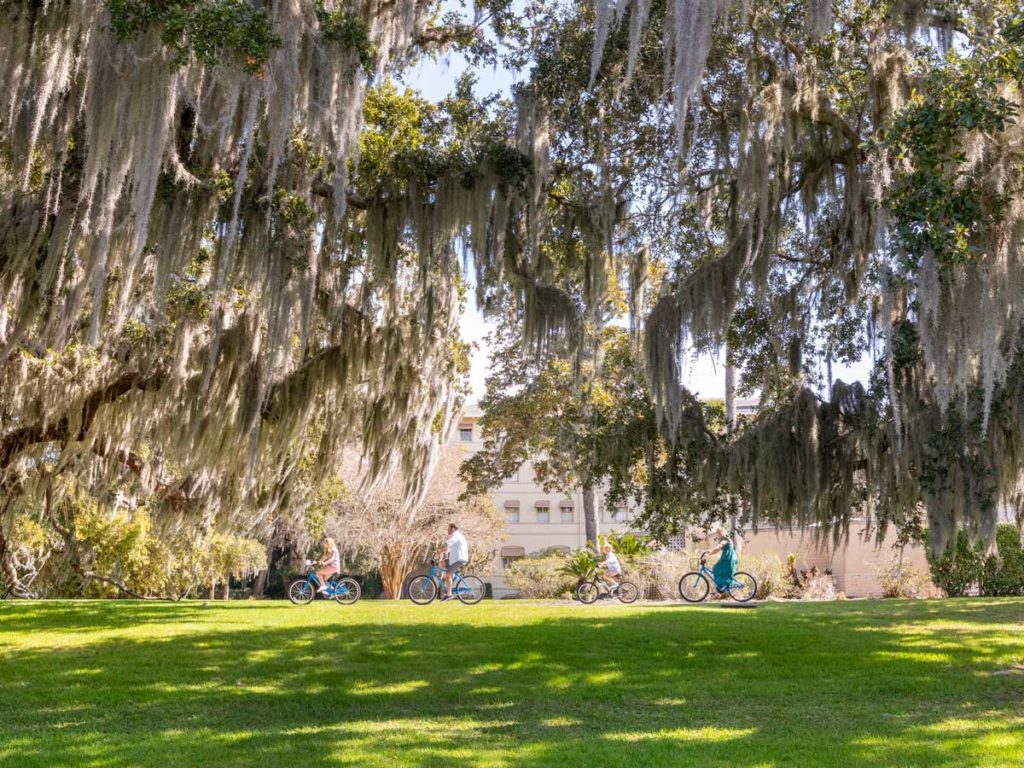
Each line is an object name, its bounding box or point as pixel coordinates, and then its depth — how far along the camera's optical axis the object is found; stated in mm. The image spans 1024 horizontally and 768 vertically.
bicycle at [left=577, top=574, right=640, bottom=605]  15766
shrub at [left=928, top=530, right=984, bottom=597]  17734
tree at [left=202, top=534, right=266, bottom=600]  20969
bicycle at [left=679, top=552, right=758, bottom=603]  14219
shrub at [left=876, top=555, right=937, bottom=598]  18781
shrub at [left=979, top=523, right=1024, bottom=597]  17891
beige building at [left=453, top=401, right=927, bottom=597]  40250
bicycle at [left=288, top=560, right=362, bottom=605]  14320
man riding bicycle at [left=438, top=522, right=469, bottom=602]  14016
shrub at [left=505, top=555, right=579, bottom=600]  20422
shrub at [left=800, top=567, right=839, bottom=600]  19219
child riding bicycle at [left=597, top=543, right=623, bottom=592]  15633
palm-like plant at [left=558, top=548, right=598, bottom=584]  19528
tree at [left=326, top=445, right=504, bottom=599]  27812
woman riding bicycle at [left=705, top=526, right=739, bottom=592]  14039
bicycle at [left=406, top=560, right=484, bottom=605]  14867
